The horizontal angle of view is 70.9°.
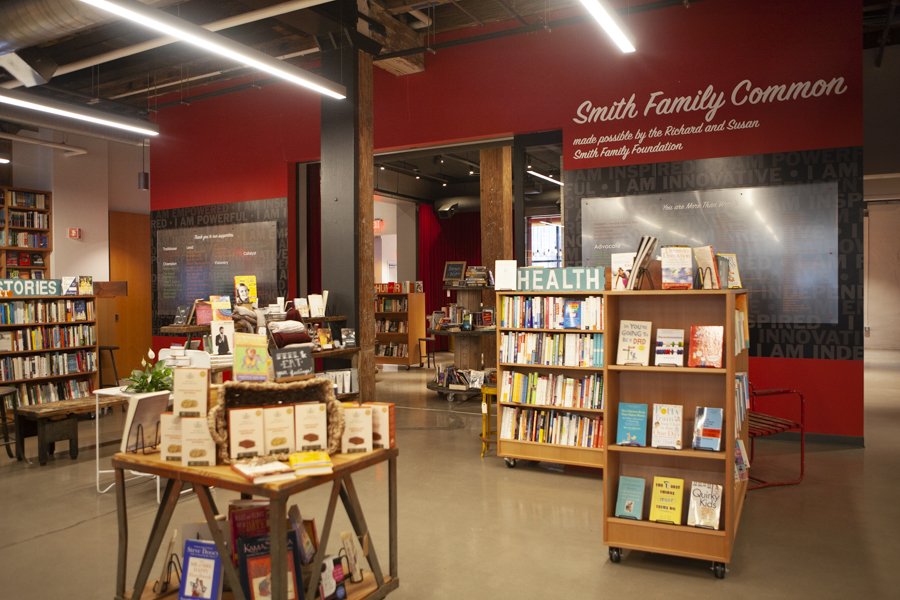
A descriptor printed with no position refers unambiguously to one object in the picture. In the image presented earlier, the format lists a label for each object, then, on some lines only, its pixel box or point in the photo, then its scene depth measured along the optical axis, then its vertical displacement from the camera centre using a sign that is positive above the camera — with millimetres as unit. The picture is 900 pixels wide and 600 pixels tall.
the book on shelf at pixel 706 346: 3248 -265
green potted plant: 4707 -624
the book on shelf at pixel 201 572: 2549 -1119
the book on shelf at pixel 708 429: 3242 -693
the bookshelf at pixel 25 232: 10062 +1073
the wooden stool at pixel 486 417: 5766 -1125
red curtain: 16000 +1321
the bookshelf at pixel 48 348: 7389 -610
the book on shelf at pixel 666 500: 3355 -1097
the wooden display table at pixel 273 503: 2268 -850
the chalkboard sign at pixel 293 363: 2799 -298
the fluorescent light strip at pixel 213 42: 4391 +2069
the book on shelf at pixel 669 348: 3352 -284
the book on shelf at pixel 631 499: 3443 -1123
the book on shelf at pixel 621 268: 3742 +164
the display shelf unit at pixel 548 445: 5008 -1223
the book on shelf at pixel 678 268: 3334 +143
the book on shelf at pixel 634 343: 3420 -262
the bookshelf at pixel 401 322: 13078 -541
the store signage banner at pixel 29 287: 7305 +125
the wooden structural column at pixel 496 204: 9695 +1451
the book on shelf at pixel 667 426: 3311 -696
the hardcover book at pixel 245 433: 2492 -541
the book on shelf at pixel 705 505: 3273 -1100
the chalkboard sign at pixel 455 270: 9750 +402
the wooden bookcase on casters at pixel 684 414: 3219 -635
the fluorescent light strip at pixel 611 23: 4523 +2096
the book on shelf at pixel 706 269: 3398 +140
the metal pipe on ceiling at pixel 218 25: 5574 +2543
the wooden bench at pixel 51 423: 5629 -1147
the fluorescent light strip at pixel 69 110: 6136 +1989
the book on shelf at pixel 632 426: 3404 -709
